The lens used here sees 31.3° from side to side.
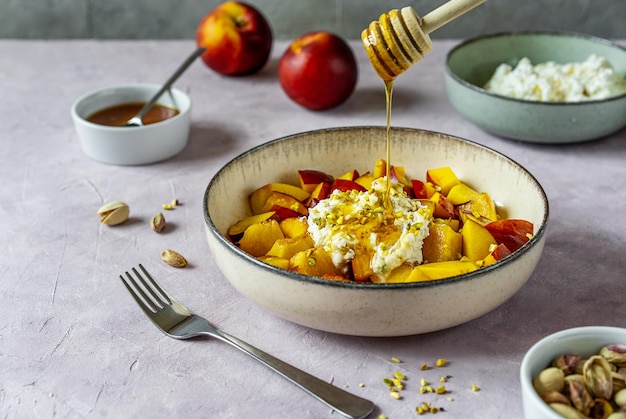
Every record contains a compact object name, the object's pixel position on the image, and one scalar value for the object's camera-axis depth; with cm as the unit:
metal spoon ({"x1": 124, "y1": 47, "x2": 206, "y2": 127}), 88
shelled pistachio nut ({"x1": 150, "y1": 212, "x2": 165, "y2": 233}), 77
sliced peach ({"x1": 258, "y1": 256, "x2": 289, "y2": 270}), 67
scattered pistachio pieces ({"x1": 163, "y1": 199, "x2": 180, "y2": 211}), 80
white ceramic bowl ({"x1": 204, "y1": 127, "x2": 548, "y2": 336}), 62
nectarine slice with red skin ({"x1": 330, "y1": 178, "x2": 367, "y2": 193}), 74
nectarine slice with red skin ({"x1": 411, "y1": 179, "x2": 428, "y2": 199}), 74
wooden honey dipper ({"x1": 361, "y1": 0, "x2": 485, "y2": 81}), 66
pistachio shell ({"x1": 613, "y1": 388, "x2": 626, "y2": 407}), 58
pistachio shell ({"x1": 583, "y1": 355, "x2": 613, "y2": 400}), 58
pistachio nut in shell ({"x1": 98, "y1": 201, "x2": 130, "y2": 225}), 77
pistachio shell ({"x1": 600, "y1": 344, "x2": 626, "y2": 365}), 59
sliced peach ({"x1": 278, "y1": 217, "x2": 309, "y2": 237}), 70
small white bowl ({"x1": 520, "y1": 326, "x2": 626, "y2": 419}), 59
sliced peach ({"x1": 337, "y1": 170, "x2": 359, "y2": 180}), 76
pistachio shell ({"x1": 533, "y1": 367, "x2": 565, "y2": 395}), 58
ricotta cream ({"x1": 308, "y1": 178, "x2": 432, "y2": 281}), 66
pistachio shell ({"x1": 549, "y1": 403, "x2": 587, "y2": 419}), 56
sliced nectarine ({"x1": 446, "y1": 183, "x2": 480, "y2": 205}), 74
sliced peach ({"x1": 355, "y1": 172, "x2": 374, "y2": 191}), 75
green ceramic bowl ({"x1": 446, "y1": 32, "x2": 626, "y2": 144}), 84
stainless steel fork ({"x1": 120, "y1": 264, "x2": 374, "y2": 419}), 61
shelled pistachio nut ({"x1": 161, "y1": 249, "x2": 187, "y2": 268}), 73
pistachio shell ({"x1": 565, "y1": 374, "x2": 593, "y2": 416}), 58
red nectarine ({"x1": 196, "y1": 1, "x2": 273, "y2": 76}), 99
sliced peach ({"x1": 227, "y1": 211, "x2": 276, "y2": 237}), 72
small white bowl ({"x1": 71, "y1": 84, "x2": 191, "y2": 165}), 85
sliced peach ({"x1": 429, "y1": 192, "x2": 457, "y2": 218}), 72
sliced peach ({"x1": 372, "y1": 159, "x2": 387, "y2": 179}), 75
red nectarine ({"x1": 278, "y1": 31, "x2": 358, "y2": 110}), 92
